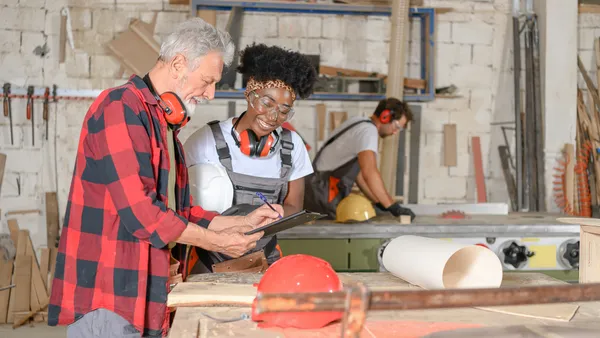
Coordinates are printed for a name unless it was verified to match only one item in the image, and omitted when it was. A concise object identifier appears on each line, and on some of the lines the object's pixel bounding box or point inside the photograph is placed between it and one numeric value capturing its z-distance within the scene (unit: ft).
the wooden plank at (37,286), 19.02
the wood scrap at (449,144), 21.18
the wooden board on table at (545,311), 6.49
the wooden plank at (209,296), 6.74
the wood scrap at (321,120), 20.44
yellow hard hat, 14.46
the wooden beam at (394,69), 19.70
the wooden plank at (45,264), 19.56
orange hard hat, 6.02
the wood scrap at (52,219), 19.93
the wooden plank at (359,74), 20.45
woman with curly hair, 9.89
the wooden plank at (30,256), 19.04
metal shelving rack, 19.53
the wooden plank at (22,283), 18.83
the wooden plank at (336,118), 20.47
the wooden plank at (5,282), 18.92
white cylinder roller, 7.44
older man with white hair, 6.70
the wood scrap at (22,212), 19.91
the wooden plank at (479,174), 21.21
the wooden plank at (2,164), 19.71
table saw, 13.89
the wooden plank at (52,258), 19.79
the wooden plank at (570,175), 20.08
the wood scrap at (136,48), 19.83
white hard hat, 9.52
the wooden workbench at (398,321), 5.89
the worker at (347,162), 16.03
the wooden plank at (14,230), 19.83
